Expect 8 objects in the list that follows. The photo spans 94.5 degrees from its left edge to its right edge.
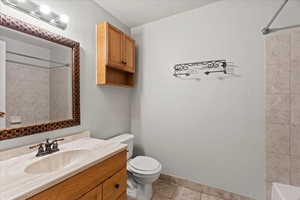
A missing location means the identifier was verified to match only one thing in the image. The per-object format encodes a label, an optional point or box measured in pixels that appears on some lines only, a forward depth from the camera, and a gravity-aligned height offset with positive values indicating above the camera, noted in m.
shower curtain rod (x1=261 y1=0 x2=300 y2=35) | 1.39 +0.72
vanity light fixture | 1.04 +0.73
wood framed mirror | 1.00 +0.18
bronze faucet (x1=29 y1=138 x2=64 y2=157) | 1.03 -0.37
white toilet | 1.50 -0.83
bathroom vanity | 0.65 -0.42
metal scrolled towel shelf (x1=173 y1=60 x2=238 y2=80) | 1.64 +0.39
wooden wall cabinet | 1.62 +0.58
